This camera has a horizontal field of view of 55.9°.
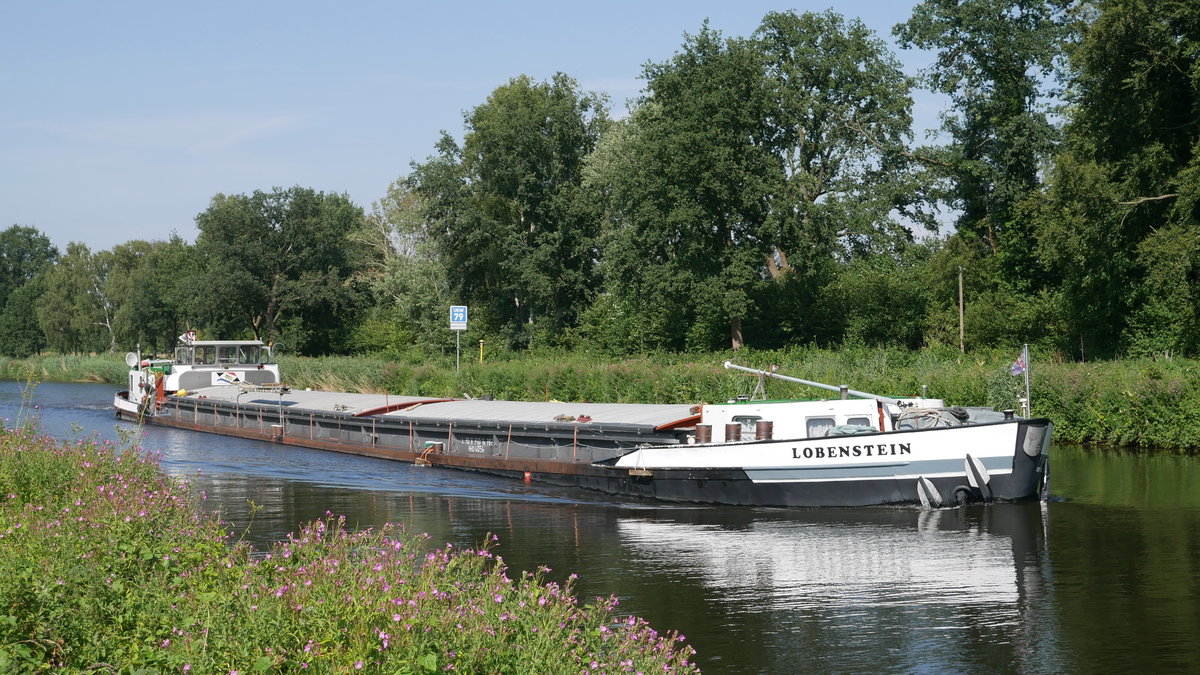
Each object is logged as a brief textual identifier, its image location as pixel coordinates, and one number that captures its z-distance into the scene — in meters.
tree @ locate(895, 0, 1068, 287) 45.84
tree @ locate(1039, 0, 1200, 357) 32.88
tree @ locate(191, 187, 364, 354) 79.94
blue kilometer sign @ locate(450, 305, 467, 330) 39.22
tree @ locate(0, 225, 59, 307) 175.12
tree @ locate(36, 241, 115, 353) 111.75
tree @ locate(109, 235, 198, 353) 97.44
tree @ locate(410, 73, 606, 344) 61.09
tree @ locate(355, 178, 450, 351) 70.43
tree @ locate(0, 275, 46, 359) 123.69
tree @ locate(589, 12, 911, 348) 46.66
